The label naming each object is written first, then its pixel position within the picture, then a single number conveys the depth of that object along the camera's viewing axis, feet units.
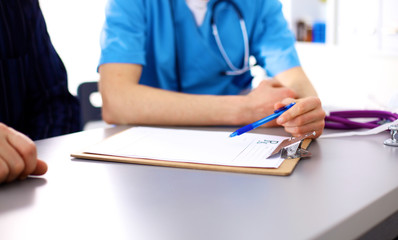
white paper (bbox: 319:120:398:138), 2.81
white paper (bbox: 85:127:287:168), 2.30
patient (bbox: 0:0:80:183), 3.76
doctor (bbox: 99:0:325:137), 3.29
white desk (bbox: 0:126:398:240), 1.55
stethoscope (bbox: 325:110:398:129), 3.00
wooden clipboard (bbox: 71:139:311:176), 2.12
